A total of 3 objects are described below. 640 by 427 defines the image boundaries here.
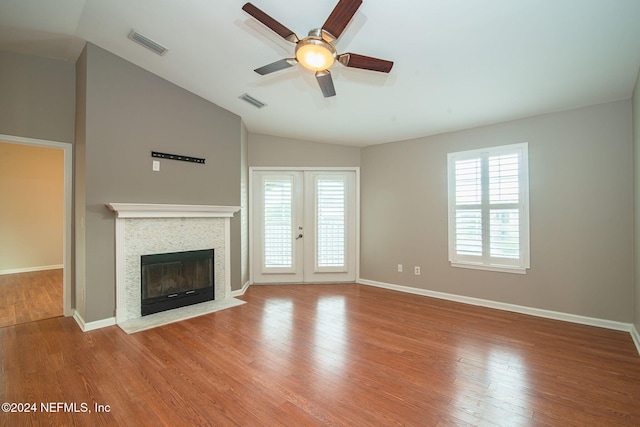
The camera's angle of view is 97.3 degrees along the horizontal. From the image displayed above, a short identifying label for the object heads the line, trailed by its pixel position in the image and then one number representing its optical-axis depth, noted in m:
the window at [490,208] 3.75
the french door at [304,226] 5.22
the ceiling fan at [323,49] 1.80
